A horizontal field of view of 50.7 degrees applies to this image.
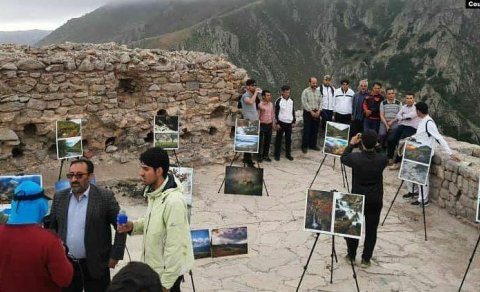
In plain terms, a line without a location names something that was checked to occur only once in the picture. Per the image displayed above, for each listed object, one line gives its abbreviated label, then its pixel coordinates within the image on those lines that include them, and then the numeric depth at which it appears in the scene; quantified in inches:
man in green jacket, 153.5
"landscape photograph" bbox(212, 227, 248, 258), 275.3
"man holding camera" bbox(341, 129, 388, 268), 256.1
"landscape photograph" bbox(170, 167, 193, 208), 320.2
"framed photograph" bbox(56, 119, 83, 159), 356.5
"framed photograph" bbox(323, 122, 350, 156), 401.8
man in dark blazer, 175.5
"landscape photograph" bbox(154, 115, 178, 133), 400.5
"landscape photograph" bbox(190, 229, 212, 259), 267.1
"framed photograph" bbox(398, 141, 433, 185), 345.4
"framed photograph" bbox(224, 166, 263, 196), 378.9
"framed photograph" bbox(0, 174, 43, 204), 271.9
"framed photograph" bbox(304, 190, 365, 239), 245.0
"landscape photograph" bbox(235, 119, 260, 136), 417.1
